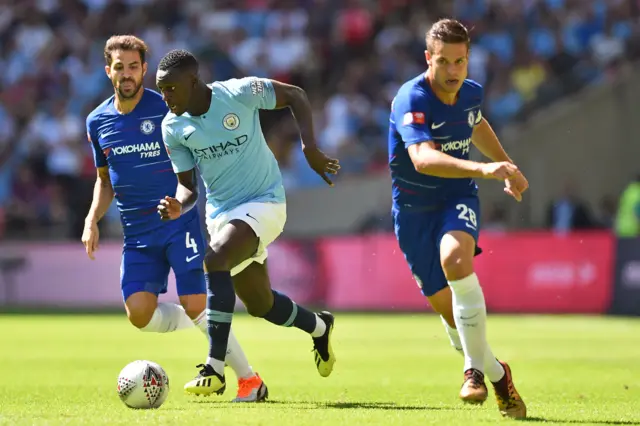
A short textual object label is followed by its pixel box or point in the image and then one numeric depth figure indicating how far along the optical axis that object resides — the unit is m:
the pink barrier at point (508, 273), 43.84
